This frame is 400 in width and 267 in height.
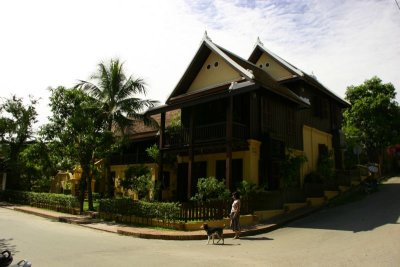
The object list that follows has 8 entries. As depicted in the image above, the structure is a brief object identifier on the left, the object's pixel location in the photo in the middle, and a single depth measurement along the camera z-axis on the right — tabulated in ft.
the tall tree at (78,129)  67.92
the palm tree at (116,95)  76.59
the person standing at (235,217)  42.78
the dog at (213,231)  38.88
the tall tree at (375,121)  114.76
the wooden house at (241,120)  62.44
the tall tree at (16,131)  109.29
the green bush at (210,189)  53.30
